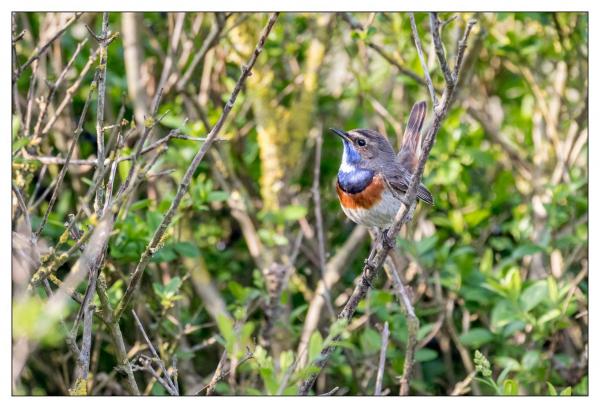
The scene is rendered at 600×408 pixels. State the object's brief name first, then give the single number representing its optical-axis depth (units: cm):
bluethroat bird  726
